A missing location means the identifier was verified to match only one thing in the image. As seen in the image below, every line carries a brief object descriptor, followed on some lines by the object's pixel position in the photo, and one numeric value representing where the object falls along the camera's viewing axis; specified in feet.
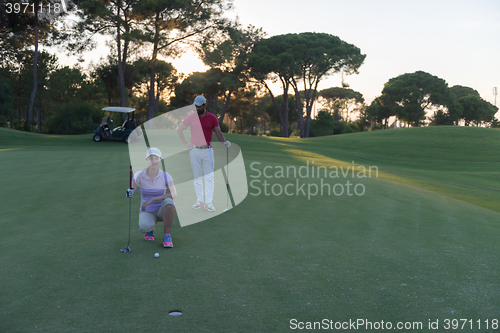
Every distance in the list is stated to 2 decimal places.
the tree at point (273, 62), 163.12
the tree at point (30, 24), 136.05
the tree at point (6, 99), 156.66
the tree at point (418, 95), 222.48
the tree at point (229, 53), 123.54
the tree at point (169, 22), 113.39
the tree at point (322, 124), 219.00
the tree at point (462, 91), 296.71
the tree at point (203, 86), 181.04
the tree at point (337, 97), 296.67
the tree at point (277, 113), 239.05
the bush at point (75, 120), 126.62
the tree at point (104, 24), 111.75
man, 25.18
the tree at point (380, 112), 243.83
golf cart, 90.38
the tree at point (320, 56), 166.61
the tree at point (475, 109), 240.16
